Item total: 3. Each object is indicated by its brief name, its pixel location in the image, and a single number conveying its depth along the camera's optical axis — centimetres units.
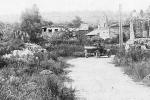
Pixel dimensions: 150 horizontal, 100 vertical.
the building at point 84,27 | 4735
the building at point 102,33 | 3916
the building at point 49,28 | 3929
